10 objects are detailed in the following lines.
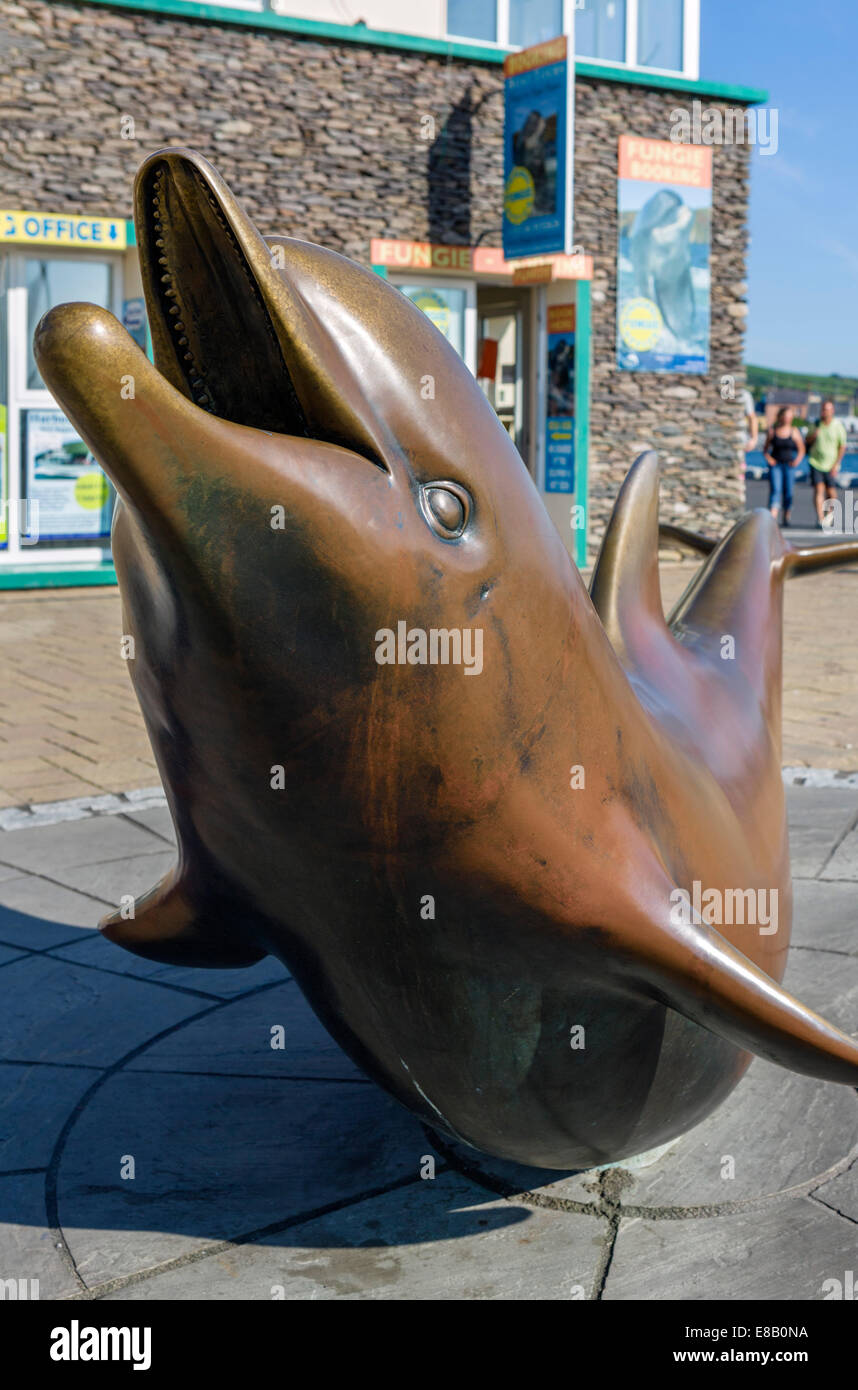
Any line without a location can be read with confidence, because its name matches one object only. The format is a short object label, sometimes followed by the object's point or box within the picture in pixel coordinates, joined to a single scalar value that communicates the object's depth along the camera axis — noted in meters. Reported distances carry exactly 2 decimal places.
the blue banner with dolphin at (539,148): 14.10
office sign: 13.05
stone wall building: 13.17
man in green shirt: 19.00
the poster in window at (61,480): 13.84
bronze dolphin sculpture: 1.76
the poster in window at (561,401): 15.51
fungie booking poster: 16.41
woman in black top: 18.33
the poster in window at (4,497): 13.58
